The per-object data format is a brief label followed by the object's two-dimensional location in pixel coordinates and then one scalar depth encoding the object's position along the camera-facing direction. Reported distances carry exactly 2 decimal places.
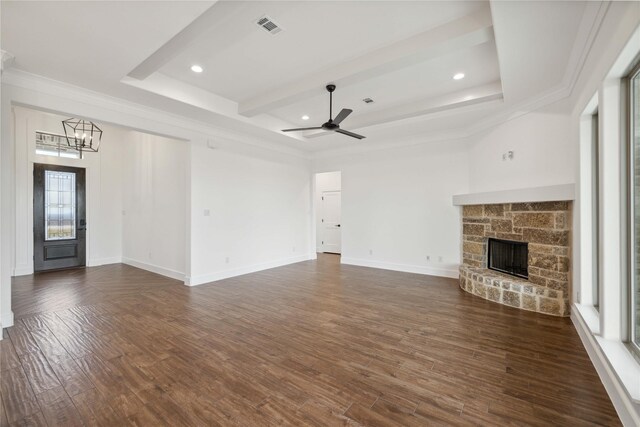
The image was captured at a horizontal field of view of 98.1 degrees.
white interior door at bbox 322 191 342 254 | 8.96
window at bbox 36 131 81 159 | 5.96
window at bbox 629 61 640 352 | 2.01
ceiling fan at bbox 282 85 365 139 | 3.71
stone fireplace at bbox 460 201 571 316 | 3.46
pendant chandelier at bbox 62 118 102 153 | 5.93
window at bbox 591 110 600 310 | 2.96
